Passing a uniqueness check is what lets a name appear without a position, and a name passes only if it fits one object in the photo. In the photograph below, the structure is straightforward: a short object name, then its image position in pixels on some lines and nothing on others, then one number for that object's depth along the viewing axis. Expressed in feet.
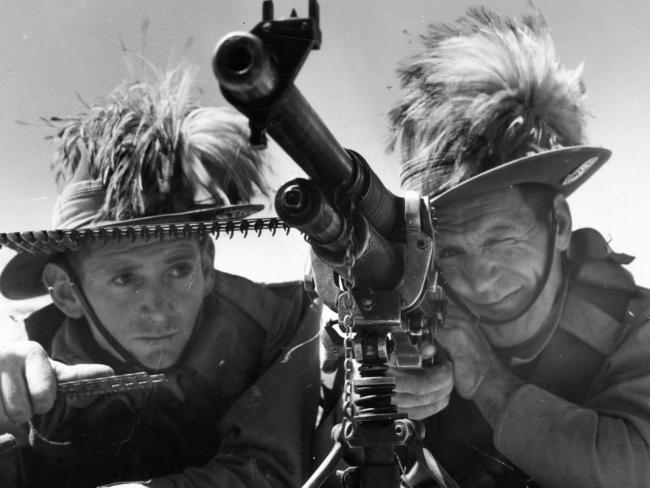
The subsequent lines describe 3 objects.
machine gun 5.57
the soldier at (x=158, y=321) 11.43
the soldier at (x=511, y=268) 10.03
